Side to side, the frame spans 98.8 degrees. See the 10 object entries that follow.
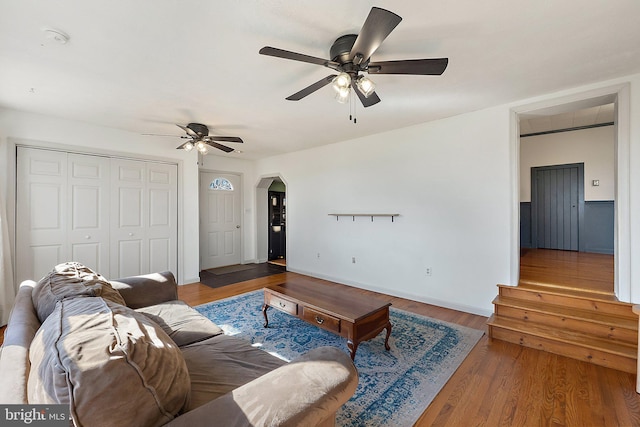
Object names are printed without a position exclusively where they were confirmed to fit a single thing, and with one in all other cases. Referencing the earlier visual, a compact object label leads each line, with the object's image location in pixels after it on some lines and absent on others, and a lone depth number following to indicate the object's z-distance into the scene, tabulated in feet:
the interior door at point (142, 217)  14.38
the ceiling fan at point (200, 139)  12.82
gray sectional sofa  2.66
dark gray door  17.53
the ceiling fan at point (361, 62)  5.23
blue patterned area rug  6.21
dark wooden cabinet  24.29
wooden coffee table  7.75
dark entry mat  17.04
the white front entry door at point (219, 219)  20.48
